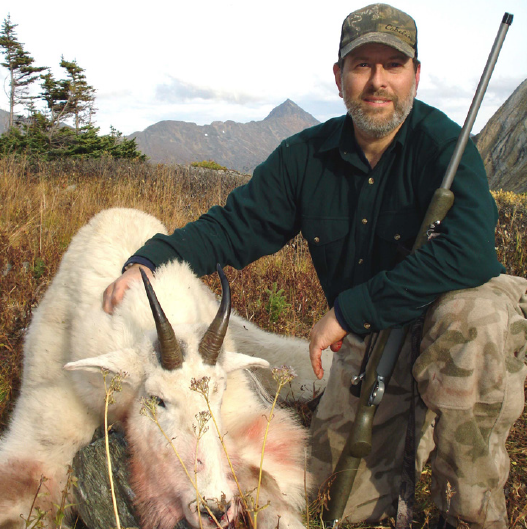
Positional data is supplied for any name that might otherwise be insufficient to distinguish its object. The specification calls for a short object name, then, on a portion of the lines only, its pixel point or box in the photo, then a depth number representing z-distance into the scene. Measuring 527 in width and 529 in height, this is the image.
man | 2.33
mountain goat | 2.15
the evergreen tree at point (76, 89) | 35.94
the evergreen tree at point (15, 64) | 39.22
